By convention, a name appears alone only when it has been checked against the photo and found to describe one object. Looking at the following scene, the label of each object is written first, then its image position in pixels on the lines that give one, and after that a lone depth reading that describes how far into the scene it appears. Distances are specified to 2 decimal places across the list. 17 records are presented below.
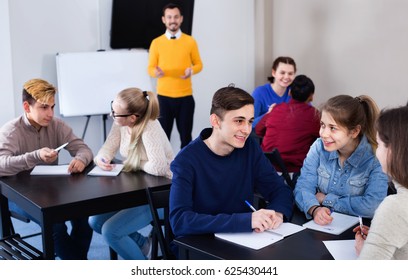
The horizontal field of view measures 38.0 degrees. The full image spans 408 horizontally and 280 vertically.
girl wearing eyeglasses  3.16
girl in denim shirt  2.52
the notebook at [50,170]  3.25
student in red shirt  3.93
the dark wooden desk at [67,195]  2.67
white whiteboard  5.41
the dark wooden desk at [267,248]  1.96
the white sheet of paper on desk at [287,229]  2.18
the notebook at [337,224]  2.24
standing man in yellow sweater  5.64
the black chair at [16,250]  2.90
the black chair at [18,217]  3.40
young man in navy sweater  2.35
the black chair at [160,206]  2.60
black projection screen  5.73
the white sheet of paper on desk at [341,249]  1.97
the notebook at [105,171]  3.22
